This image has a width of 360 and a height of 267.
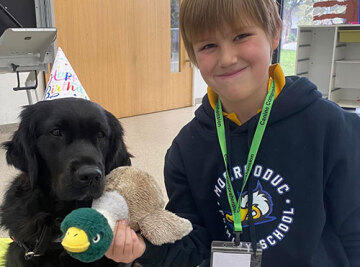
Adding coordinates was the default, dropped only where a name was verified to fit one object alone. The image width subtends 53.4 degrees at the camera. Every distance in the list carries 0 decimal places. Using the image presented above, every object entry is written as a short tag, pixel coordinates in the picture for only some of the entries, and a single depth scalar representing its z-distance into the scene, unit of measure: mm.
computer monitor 2451
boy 901
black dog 1008
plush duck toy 776
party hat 1263
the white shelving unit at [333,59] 3930
